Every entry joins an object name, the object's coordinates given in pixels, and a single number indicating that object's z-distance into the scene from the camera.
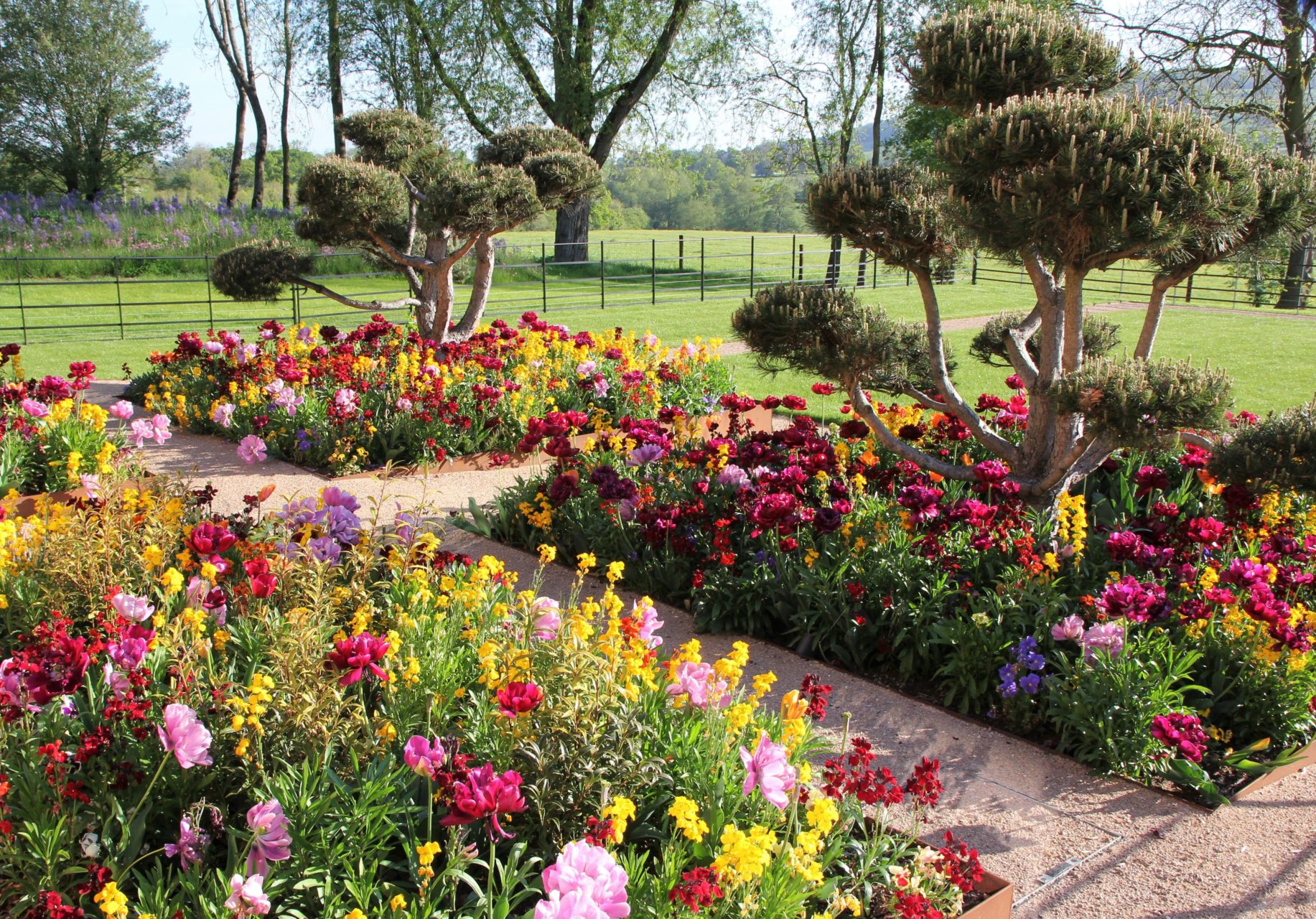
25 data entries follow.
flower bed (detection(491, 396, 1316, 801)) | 3.49
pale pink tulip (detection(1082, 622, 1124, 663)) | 3.51
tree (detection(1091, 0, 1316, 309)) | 21.27
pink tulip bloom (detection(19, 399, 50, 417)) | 5.88
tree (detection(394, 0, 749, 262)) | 23.12
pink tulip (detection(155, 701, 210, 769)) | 2.10
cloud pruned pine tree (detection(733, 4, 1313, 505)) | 4.29
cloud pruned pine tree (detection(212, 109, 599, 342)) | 8.97
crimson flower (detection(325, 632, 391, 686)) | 2.21
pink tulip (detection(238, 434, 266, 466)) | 4.77
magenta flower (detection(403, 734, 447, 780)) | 2.14
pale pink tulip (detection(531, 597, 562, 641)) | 3.07
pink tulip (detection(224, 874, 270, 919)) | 1.76
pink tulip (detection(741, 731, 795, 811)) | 2.23
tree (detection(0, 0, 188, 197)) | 31.23
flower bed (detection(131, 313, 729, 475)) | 7.40
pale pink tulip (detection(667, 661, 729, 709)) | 2.72
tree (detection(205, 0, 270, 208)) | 29.80
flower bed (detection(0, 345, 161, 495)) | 5.76
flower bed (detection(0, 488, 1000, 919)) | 2.11
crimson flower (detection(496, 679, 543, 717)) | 2.14
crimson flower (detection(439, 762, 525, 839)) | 1.86
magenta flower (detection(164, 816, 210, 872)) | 2.13
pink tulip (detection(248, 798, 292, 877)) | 1.98
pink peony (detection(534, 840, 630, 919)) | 1.67
